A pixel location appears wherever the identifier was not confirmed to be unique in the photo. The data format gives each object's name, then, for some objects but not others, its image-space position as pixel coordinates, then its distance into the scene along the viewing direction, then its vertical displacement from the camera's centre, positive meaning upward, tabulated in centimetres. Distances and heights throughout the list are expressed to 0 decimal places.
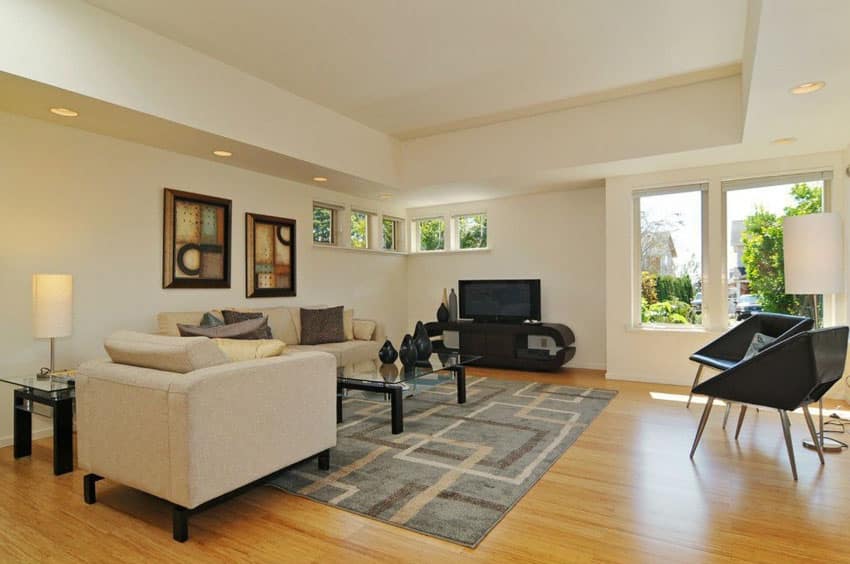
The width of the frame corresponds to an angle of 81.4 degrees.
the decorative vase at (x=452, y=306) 692 -30
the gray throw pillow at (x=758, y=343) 346 -43
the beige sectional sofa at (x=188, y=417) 204 -59
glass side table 283 -75
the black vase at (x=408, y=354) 404 -57
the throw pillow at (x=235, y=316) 455 -28
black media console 595 -76
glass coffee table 350 -70
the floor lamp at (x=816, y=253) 363 +22
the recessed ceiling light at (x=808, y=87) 312 +125
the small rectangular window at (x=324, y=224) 624 +78
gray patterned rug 233 -106
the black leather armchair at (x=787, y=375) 265 -52
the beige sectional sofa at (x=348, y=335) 495 -55
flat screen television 644 -21
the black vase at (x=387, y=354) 412 -58
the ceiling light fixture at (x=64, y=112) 340 +121
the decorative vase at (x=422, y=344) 418 -50
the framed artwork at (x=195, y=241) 442 +43
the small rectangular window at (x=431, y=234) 758 +78
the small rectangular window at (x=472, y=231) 720 +79
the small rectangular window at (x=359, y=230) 682 +77
